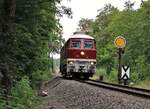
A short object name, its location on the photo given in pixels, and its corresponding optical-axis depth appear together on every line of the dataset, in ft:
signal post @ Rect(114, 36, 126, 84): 103.16
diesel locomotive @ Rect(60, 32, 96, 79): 120.26
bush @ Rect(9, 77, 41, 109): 41.36
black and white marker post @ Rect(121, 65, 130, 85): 90.37
